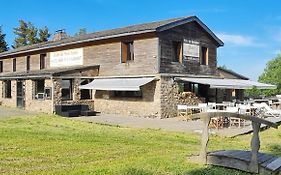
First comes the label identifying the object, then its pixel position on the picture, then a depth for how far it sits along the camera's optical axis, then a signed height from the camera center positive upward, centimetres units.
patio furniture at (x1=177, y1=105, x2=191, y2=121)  2117 -111
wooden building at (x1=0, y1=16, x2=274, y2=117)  2269 +147
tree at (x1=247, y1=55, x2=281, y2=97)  4724 +284
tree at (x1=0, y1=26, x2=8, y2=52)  6116 +892
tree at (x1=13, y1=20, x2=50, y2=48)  6594 +1158
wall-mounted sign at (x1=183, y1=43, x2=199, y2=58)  2483 +324
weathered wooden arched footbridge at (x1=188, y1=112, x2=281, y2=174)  729 -140
